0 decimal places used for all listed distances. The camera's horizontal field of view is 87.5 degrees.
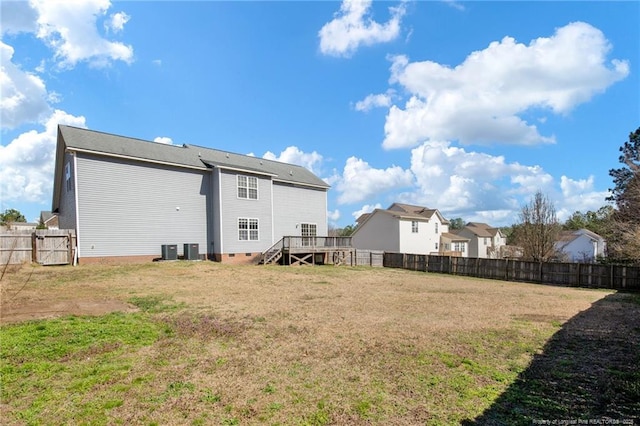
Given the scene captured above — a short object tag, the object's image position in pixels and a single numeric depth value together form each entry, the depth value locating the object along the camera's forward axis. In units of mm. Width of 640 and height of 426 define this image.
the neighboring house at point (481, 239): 48344
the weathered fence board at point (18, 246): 14195
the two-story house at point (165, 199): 16494
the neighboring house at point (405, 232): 35094
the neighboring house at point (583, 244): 42322
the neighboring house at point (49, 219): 38797
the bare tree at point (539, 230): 26578
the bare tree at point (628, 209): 13559
